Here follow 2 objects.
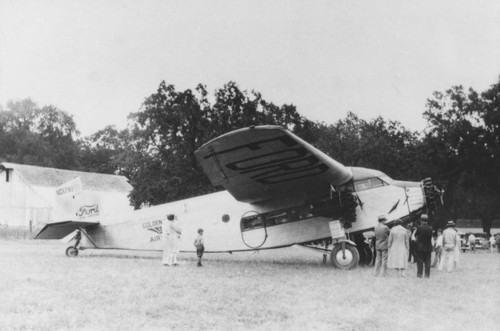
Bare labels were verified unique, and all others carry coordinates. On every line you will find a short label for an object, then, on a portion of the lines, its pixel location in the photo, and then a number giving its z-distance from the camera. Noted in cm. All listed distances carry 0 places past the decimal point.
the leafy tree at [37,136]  7244
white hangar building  4669
